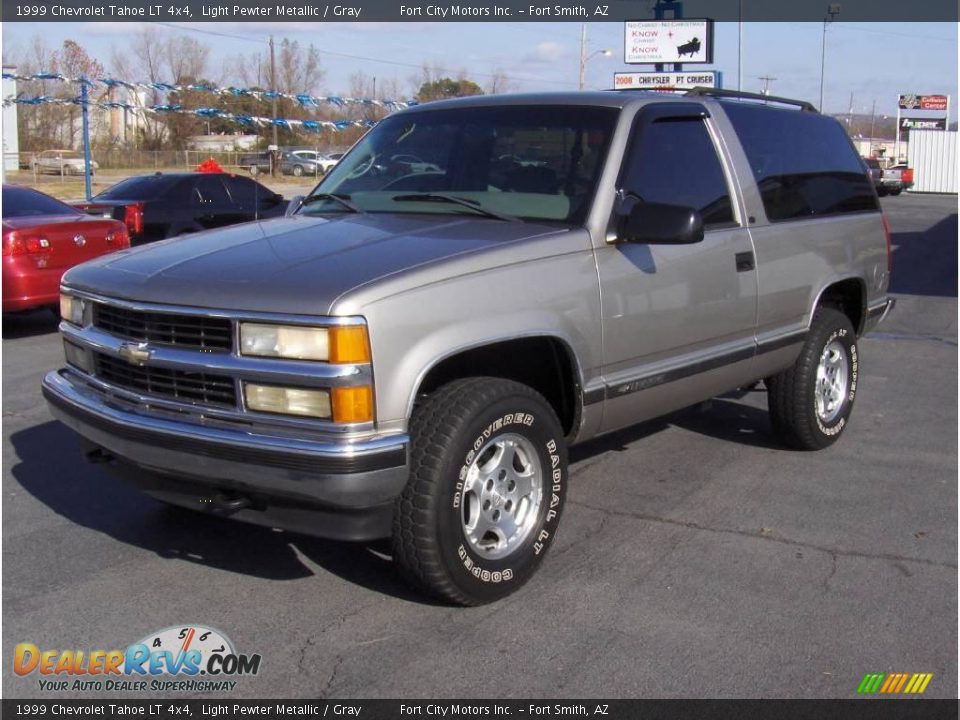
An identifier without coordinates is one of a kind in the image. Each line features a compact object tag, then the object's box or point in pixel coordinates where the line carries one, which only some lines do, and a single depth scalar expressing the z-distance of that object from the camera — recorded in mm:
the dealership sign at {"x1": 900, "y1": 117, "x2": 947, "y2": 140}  71562
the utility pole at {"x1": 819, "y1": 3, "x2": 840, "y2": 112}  39694
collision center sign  73375
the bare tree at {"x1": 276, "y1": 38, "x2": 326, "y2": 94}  43562
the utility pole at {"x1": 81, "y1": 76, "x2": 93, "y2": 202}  21859
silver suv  3559
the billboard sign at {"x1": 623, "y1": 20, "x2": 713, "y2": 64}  24453
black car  14055
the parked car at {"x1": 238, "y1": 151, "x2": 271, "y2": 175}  42469
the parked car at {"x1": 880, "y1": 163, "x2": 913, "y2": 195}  42953
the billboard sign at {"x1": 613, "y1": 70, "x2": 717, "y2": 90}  23578
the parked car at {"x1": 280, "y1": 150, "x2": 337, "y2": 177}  43344
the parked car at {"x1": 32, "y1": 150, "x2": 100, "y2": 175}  42353
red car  9836
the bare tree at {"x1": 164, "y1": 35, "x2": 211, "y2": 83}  45406
